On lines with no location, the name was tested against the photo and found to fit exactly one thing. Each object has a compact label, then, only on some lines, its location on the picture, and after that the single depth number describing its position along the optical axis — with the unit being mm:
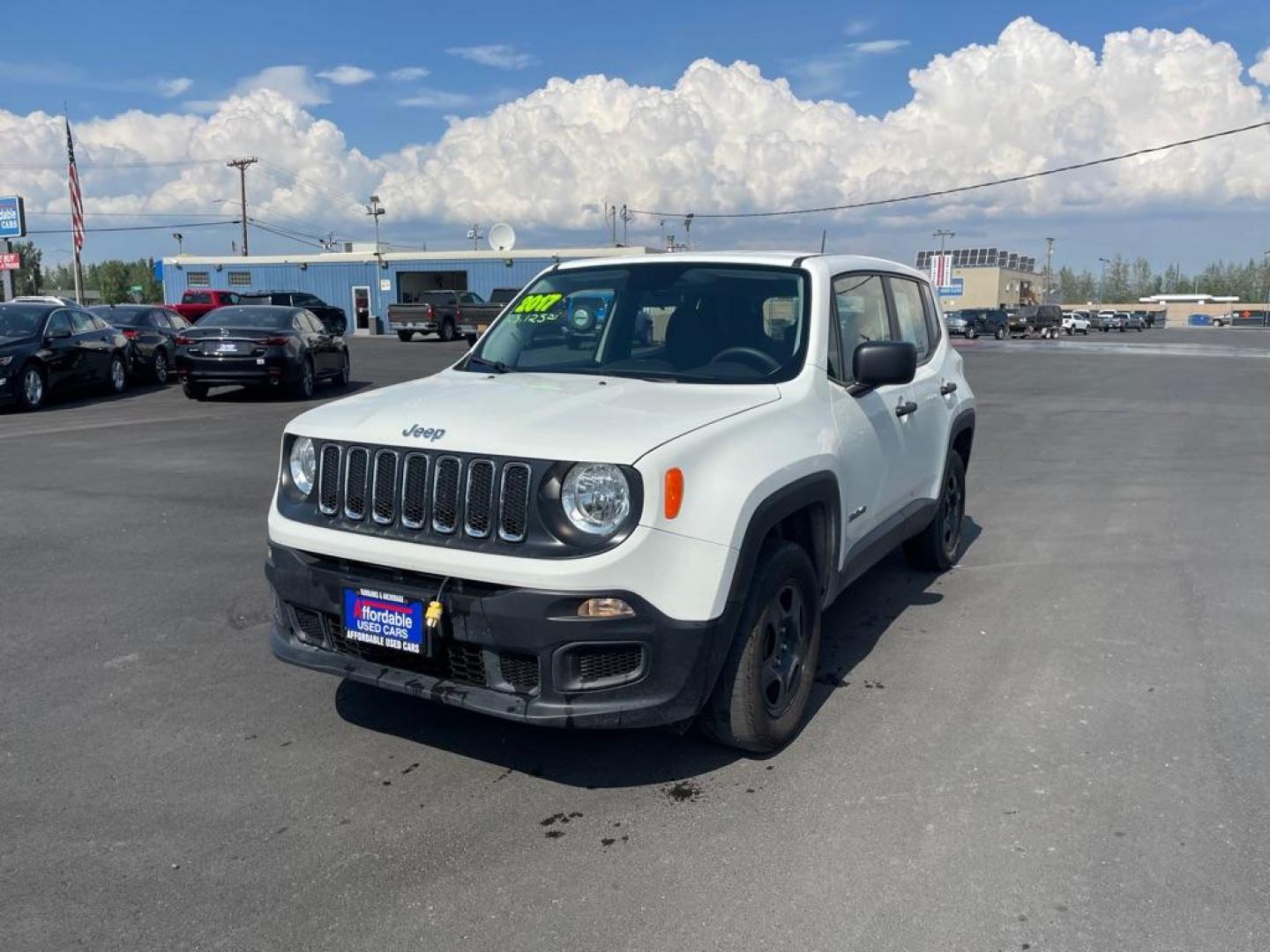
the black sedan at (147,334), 19344
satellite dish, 34031
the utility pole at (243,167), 67750
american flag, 37631
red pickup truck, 37312
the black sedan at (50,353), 15070
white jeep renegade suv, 3330
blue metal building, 55281
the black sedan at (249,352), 16062
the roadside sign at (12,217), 36000
